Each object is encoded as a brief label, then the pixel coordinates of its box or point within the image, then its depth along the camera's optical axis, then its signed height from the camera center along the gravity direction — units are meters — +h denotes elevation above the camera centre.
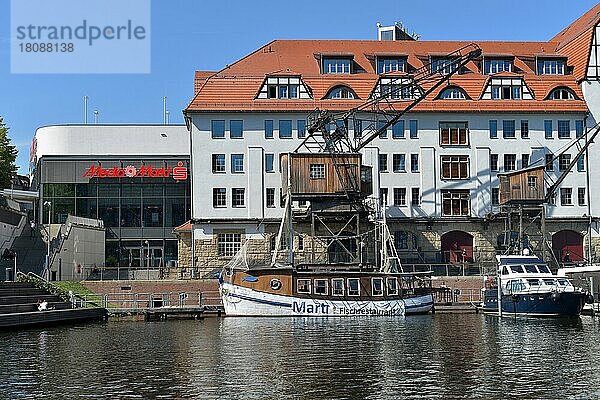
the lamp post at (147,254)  87.75 +2.02
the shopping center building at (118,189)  88.31 +8.53
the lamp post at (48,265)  66.08 +0.88
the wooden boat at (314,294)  57.03 -1.43
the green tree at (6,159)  81.44 +10.81
